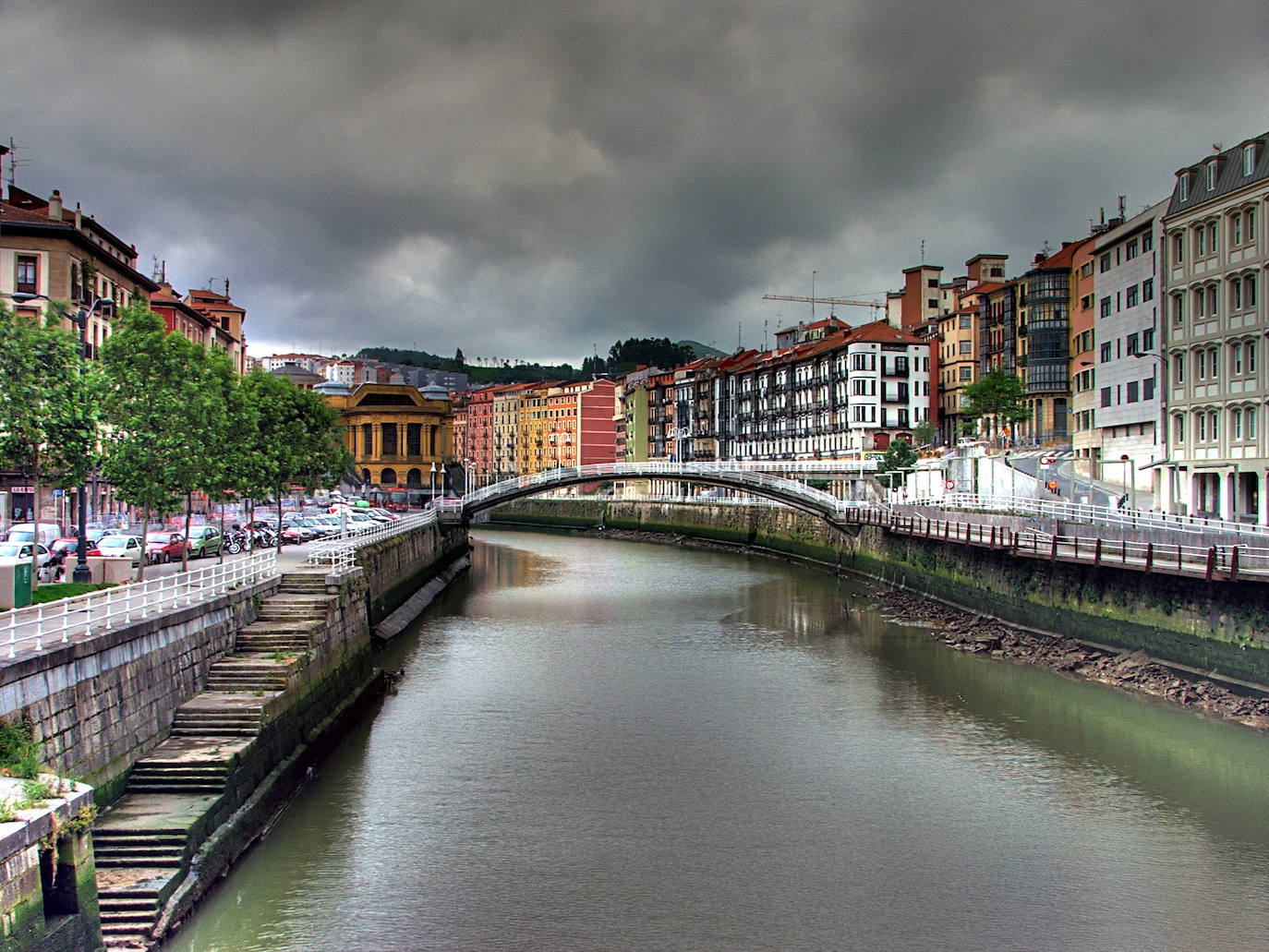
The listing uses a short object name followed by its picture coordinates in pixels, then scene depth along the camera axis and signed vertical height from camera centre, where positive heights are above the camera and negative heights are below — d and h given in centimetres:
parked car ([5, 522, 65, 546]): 3834 -153
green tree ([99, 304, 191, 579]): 3033 +206
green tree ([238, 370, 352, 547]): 4469 +230
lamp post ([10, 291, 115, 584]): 2869 -136
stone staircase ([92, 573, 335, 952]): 1532 -473
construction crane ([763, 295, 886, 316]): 18838 +3120
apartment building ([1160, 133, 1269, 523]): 4350 +603
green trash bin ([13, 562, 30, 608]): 2047 -176
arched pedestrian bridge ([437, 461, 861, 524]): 7031 +8
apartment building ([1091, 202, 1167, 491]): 5219 +619
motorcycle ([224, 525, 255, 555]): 4520 -221
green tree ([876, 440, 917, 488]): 8319 +160
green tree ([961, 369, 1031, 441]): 7819 +605
